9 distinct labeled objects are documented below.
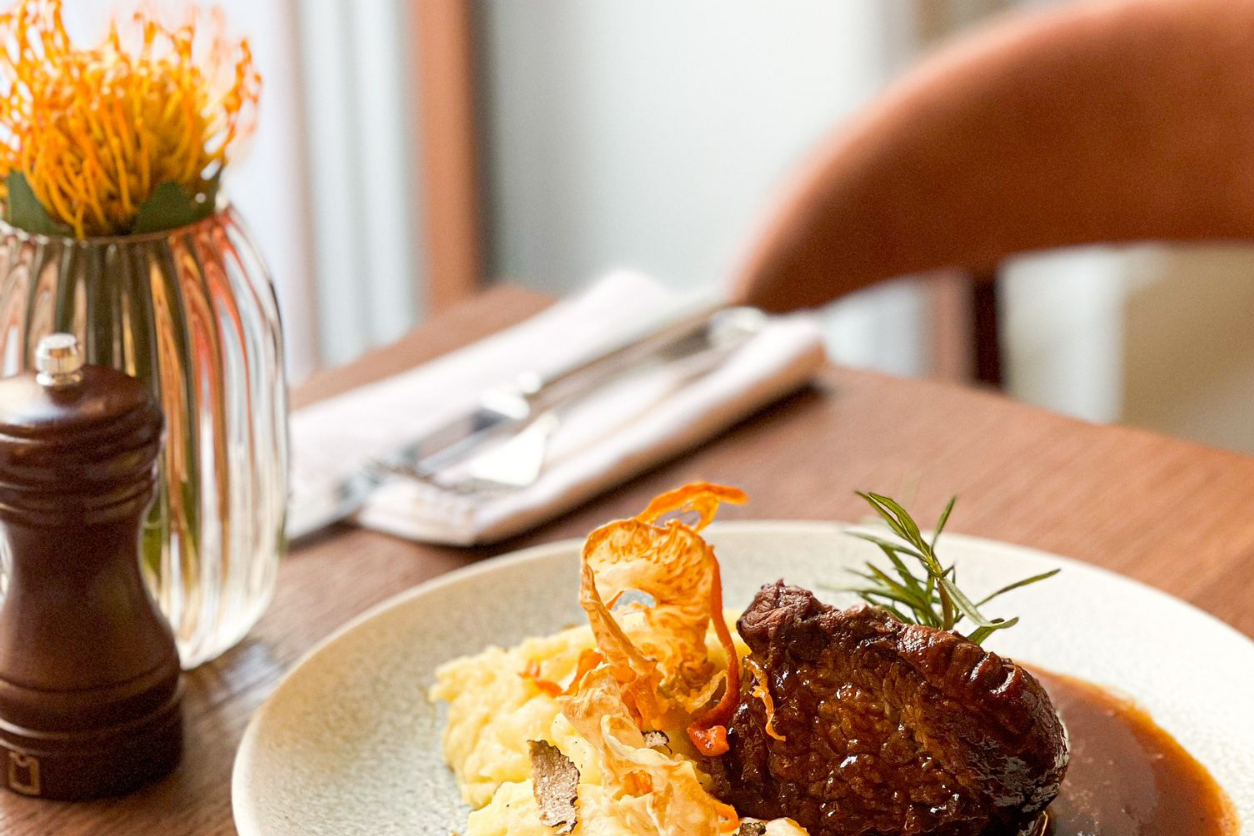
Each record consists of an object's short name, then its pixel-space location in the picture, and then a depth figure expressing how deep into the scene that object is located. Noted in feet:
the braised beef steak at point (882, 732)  2.40
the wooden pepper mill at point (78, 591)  2.53
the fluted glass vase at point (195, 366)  2.77
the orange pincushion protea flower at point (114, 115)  2.68
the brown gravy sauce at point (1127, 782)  2.49
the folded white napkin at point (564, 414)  3.26
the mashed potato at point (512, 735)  2.45
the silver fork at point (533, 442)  3.32
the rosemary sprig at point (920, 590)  2.46
